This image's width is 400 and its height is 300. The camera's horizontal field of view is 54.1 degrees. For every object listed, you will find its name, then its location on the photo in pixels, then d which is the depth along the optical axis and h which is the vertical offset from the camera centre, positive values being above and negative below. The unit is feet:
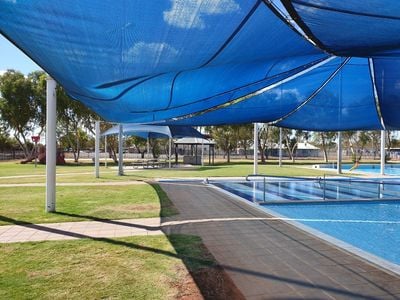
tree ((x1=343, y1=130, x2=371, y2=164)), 175.41 +6.35
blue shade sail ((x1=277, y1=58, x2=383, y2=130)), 24.09 +3.42
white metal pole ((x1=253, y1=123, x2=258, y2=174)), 69.42 +0.49
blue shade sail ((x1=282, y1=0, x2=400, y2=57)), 10.08 +3.73
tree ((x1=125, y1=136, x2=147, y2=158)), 170.20 +4.97
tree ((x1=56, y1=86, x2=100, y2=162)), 128.98 +12.31
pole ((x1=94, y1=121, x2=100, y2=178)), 62.38 +1.20
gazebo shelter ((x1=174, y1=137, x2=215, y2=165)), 121.98 +2.88
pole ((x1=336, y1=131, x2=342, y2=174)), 79.49 -1.22
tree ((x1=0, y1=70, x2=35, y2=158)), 129.39 +18.18
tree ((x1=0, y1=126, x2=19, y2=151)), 181.46 +5.17
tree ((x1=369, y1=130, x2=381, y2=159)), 178.71 +6.58
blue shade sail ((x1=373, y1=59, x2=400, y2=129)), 20.10 +3.83
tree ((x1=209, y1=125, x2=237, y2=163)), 148.87 +6.64
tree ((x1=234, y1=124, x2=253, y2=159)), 147.33 +7.85
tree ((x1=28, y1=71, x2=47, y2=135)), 131.85 +19.48
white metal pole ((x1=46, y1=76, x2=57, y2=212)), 30.27 +0.58
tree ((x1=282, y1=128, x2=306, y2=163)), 161.89 +7.04
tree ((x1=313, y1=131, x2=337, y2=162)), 154.92 +5.75
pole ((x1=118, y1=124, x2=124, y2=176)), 71.10 -1.04
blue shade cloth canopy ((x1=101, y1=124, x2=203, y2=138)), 89.30 +5.50
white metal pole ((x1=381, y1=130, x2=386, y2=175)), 75.25 -0.31
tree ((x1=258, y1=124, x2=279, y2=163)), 150.30 +7.49
